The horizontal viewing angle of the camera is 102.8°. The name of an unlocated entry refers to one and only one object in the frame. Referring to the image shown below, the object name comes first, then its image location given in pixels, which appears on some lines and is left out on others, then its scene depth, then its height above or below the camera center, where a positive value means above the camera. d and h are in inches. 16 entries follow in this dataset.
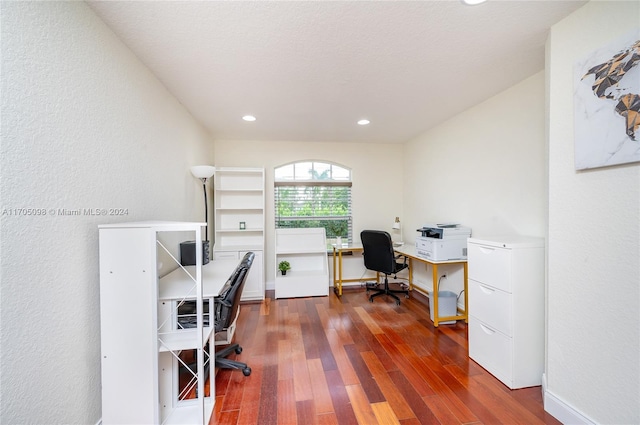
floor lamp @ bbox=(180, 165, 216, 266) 96.4 -15.7
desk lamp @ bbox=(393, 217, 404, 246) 176.6 -10.5
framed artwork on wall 48.4 +21.1
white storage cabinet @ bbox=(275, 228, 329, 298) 153.9 -34.1
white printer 116.9 -15.7
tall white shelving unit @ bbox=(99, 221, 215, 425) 55.6 -23.9
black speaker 96.5 -15.7
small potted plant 158.4 -34.8
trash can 118.0 -45.0
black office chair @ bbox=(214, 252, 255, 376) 76.0 -28.7
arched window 173.3 +9.4
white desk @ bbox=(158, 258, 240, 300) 65.6 -21.1
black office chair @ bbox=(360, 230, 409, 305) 138.6 -25.5
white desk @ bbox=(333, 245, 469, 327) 114.4 -36.8
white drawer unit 74.7 -30.7
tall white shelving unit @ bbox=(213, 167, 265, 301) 158.2 +2.0
